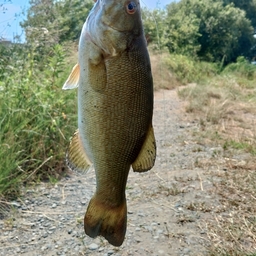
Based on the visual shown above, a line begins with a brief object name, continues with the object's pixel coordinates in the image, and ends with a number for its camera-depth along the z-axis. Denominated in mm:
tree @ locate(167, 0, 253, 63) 16751
